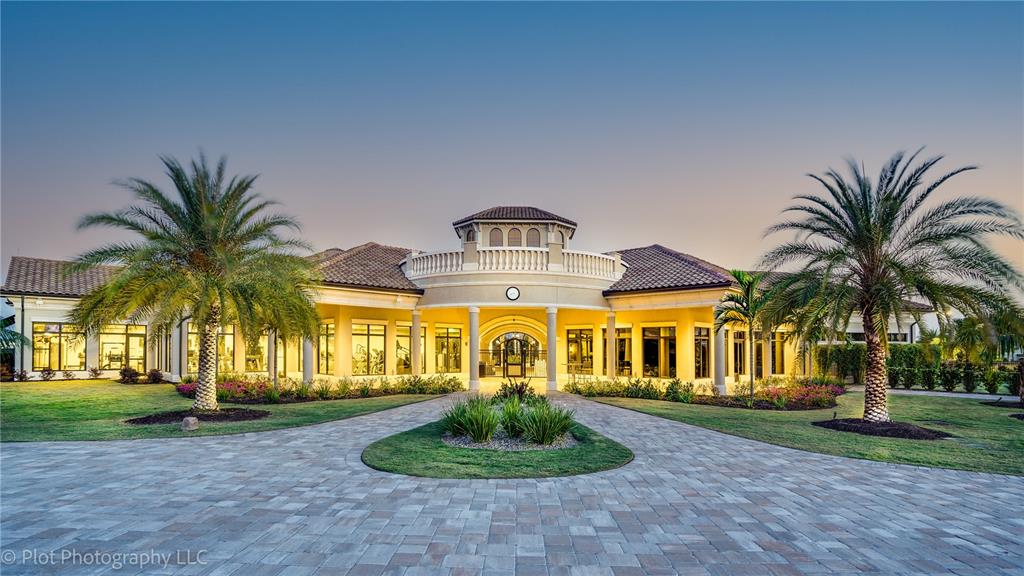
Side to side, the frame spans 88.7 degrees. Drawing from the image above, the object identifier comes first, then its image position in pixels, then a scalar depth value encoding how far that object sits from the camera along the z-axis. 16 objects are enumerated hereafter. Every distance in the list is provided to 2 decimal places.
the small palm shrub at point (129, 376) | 24.50
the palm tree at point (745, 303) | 18.77
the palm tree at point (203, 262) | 13.42
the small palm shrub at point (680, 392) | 18.88
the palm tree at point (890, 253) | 12.38
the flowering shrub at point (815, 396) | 18.06
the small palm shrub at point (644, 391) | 19.90
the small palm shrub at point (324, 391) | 19.00
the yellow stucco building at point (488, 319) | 21.58
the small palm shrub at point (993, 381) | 22.20
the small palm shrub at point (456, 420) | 11.11
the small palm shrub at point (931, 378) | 24.53
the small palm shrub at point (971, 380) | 23.59
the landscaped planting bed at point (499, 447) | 8.76
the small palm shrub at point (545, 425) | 10.50
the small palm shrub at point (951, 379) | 24.16
